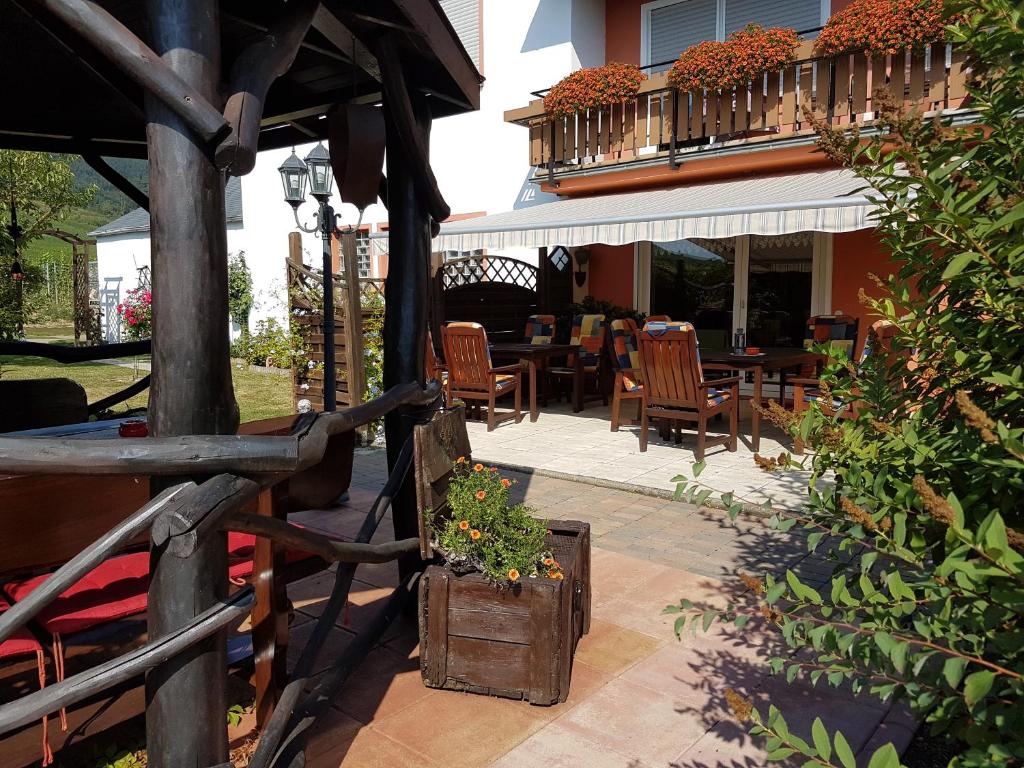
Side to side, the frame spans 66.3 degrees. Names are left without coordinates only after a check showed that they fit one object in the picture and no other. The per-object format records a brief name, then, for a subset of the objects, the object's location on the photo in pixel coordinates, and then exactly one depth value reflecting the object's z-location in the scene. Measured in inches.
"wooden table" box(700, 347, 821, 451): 282.0
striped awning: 256.2
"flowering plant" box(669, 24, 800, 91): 358.9
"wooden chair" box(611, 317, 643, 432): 310.8
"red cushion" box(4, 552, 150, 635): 88.8
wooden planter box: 109.7
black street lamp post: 223.9
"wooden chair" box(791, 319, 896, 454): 273.6
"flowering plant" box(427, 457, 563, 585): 112.9
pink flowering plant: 569.0
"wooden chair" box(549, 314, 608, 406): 393.1
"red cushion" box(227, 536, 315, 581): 110.8
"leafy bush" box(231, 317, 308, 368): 334.3
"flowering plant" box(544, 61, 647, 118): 409.4
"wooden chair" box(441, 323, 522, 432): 325.7
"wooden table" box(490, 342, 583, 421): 337.7
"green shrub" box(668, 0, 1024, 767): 50.4
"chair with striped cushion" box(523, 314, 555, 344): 424.2
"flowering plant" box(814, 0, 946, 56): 318.0
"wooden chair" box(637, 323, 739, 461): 263.9
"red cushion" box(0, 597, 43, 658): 83.9
